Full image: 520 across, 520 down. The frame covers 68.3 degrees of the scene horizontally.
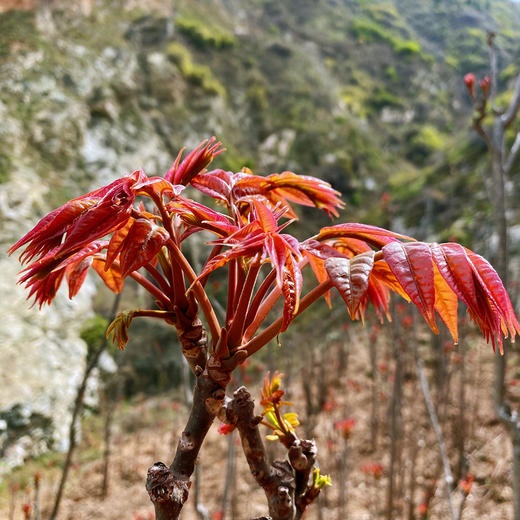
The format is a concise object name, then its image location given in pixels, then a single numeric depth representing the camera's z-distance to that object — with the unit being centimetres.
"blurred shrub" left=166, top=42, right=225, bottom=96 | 1229
